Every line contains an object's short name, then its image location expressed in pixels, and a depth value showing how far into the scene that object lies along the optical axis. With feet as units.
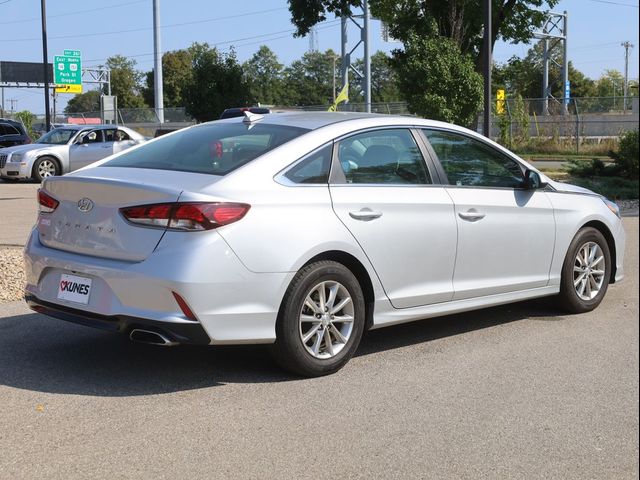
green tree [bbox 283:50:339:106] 344.69
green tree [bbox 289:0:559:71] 81.86
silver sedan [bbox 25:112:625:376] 15.79
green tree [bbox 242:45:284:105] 315.58
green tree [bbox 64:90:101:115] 377.91
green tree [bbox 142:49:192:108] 331.36
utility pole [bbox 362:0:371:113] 126.00
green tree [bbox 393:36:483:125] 70.59
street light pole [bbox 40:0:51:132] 77.34
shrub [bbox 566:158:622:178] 54.78
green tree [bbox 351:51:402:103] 362.57
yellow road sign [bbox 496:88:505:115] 105.91
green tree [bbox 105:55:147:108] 343.46
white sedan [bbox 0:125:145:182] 76.74
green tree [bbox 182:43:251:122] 100.22
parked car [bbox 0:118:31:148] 92.02
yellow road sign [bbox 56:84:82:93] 138.72
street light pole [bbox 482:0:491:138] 51.01
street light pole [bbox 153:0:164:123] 128.36
